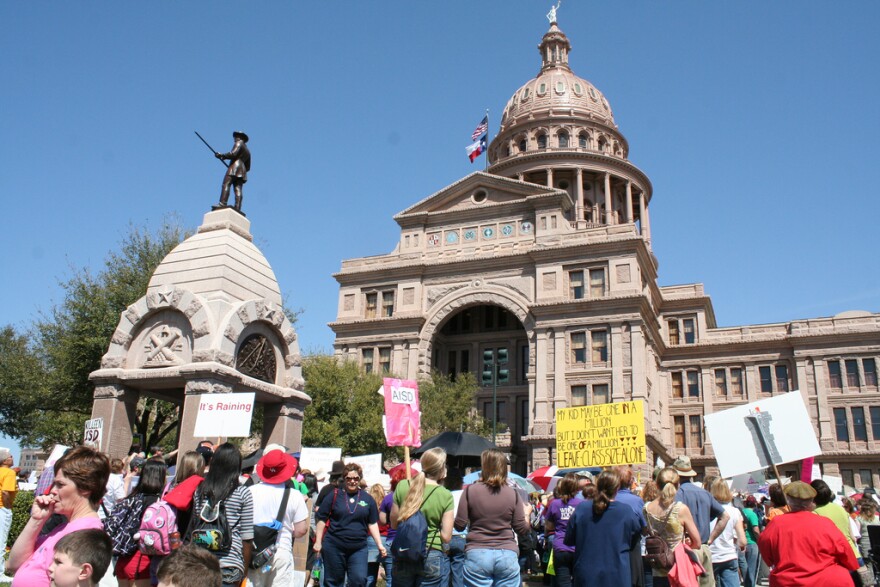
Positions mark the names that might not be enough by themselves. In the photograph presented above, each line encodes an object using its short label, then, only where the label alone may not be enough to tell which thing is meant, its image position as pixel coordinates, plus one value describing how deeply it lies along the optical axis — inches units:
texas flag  2245.3
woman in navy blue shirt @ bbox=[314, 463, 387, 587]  335.3
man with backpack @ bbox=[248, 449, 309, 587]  264.7
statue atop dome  3264.5
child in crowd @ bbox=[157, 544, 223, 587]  138.4
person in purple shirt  342.0
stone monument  487.2
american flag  2271.2
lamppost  1910.7
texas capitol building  1727.4
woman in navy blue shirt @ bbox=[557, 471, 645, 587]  261.9
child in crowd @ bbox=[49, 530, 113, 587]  152.3
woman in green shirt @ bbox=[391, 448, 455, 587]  287.9
